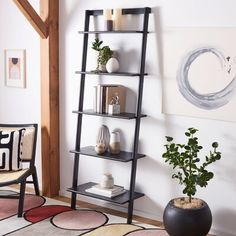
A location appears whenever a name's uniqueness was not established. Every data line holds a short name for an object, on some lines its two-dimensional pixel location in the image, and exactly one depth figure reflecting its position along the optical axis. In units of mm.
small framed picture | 4746
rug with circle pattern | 3639
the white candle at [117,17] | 3861
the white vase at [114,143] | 3977
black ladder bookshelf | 3752
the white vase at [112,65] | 3899
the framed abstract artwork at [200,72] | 3426
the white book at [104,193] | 3917
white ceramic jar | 3992
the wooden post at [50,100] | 4371
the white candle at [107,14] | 3900
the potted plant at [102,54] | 3934
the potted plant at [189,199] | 3320
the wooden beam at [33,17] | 4172
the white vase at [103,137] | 4004
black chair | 3930
